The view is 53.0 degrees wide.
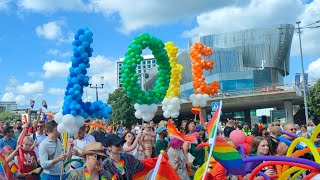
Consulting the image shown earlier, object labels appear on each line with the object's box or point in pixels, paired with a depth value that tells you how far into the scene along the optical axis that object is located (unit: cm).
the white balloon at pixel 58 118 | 478
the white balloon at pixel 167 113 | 732
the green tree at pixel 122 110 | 4214
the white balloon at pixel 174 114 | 724
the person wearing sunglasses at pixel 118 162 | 359
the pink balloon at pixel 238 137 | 542
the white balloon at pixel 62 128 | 466
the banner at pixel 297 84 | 2158
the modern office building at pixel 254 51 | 6563
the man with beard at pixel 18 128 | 850
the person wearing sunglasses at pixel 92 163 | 334
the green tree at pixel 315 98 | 3941
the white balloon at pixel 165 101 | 754
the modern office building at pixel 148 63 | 10423
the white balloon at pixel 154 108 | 632
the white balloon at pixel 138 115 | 625
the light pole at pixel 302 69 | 2118
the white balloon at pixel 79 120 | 473
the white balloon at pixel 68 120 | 464
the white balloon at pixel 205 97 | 874
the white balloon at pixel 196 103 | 866
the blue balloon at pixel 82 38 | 497
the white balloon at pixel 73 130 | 464
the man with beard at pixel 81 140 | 558
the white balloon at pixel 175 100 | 744
